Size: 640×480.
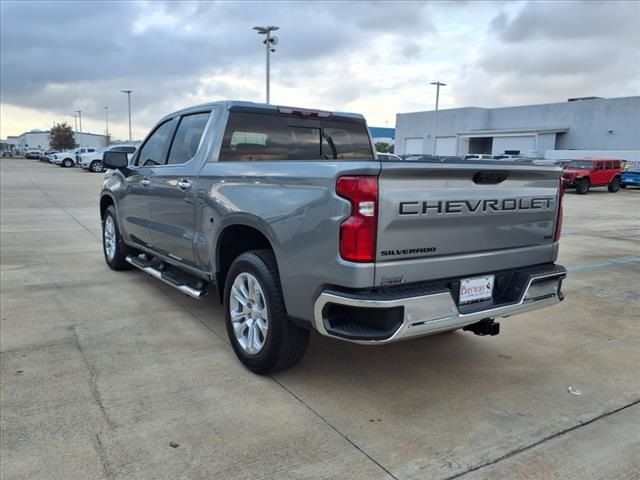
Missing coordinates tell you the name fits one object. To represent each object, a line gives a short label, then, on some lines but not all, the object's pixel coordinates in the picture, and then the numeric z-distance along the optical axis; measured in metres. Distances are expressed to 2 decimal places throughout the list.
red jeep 25.36
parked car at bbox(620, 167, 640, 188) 28.47
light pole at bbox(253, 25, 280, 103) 23.75
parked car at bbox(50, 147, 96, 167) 44.06
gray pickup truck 2.84
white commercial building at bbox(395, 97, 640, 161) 35.69
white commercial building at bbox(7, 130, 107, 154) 110.12
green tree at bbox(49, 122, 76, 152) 88.25
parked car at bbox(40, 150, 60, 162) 58.58
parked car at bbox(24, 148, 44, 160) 70.93
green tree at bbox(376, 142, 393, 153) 58.05
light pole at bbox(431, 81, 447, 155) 49.62
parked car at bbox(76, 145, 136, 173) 36.75
